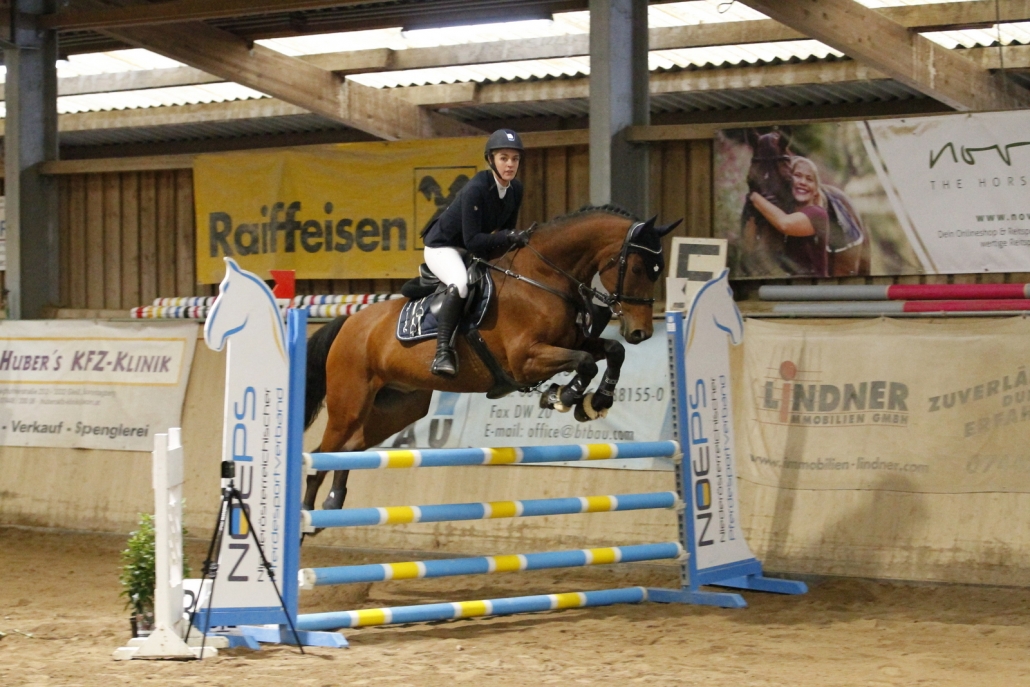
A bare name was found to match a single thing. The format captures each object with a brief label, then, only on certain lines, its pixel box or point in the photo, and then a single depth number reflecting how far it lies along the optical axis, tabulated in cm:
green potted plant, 962
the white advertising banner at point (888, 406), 1262
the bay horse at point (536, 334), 1097
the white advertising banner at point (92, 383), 1761
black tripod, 948
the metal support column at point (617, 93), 1633
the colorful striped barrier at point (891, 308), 1522
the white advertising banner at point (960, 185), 1523
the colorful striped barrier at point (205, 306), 1881
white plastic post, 927
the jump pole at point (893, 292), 1523
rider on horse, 1130
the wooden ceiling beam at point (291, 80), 1991
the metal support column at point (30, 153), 2078
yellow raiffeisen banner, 1916
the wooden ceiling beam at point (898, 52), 1616
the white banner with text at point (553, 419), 1459
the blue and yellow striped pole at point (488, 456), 1011
